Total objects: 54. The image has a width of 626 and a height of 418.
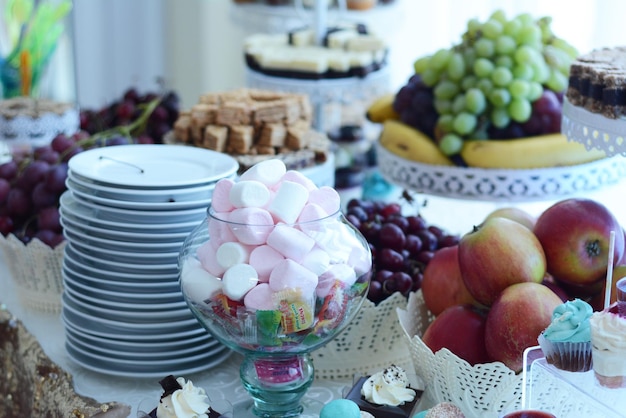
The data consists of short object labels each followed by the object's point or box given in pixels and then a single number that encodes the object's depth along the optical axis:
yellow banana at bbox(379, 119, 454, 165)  1.88
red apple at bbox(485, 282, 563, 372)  1.41
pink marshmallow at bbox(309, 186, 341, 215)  1.42
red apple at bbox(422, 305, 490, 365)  1.46
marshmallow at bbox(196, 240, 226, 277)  1.39
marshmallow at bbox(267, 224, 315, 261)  1.36
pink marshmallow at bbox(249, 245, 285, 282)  1.37
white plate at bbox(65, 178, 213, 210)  1.51
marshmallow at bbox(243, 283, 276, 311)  1.36
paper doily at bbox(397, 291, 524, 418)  1.40
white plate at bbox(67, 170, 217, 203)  1.51
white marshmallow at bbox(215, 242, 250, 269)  1.37
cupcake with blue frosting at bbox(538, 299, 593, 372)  1.32
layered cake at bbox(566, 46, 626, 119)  1.50
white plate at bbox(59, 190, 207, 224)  1.51
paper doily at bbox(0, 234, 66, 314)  1.69
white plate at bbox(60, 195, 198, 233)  1.51
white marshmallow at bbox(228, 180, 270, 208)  1.39
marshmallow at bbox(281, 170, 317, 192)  1.43
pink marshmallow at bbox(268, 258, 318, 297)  1.36
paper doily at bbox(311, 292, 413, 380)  1.54
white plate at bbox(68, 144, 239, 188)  1.53
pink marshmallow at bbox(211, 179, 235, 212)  1.41
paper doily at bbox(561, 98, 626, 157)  1.49
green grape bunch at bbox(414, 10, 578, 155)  1.86
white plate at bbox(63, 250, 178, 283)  1.52
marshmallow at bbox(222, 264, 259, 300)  1.36
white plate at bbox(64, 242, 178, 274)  1.52
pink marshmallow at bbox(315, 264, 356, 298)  1.38
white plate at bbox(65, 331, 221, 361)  1.55
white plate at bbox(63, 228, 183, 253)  1.52
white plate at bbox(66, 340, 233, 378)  1.55
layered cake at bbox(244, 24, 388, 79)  2.11
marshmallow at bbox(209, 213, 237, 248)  1.39
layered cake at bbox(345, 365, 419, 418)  1.41
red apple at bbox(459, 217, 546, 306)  1.45
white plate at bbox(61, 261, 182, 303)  1.53
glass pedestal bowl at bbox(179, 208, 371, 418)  1.36
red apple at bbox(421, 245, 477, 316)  1.52
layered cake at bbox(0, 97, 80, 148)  2.06
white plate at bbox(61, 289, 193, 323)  1.53
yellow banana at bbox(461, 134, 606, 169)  1.80
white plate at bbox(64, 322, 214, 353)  1.54
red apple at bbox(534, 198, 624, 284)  1.47
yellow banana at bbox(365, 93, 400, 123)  2.04
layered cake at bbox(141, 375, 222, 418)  1.40
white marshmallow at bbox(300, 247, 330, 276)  1.37
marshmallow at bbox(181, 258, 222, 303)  1.38
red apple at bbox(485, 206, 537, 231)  1.54
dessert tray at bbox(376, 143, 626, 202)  1.79
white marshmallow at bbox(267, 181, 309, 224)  1.39
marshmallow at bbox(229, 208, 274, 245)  1.37
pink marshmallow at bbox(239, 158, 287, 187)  1.42
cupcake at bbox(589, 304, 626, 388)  1.29
